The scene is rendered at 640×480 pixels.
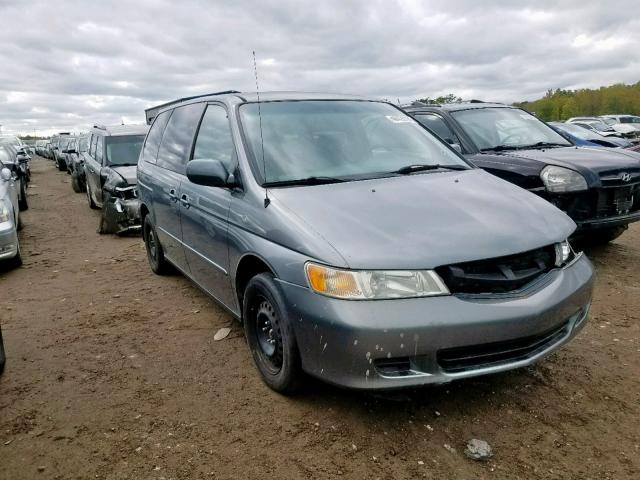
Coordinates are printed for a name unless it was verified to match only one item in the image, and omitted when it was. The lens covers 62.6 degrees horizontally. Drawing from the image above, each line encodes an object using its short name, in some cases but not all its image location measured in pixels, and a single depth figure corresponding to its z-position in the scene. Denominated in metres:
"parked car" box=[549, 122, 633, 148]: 11.20
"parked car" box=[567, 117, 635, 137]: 21.19
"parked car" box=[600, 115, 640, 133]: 32.46
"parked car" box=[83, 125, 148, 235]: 8.23
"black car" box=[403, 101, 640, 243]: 5.12
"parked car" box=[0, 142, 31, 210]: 10.30
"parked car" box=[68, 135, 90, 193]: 14.86
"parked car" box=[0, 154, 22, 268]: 6.12
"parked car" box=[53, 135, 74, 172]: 26.53
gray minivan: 2.42
